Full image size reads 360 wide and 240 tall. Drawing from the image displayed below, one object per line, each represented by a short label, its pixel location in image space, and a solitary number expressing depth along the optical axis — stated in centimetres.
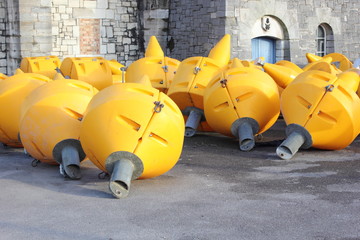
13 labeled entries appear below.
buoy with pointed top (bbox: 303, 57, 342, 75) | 826
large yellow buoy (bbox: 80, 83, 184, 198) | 534
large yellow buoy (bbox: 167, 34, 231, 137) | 830
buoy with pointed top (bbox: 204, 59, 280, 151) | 739
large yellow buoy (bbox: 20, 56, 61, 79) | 1028
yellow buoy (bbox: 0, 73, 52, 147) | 702
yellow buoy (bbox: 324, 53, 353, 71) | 1062
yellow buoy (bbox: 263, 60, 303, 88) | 839
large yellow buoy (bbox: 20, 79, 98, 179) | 593
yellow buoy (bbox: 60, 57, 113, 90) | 919
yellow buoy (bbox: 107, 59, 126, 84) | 1011
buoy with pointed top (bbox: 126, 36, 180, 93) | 902
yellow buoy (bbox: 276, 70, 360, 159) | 684
